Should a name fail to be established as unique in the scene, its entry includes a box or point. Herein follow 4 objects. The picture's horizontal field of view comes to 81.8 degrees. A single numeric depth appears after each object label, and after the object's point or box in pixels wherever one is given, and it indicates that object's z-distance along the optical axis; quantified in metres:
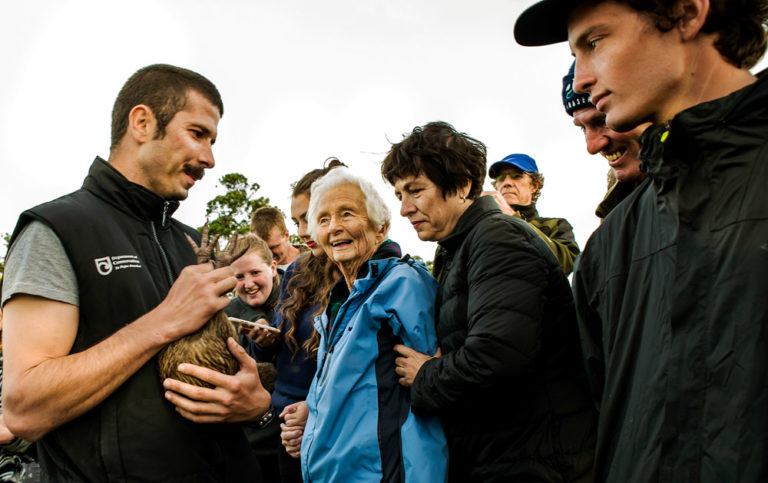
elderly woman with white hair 2.15
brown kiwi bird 1.93
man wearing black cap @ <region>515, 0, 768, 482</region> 1.07
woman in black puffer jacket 1.95
